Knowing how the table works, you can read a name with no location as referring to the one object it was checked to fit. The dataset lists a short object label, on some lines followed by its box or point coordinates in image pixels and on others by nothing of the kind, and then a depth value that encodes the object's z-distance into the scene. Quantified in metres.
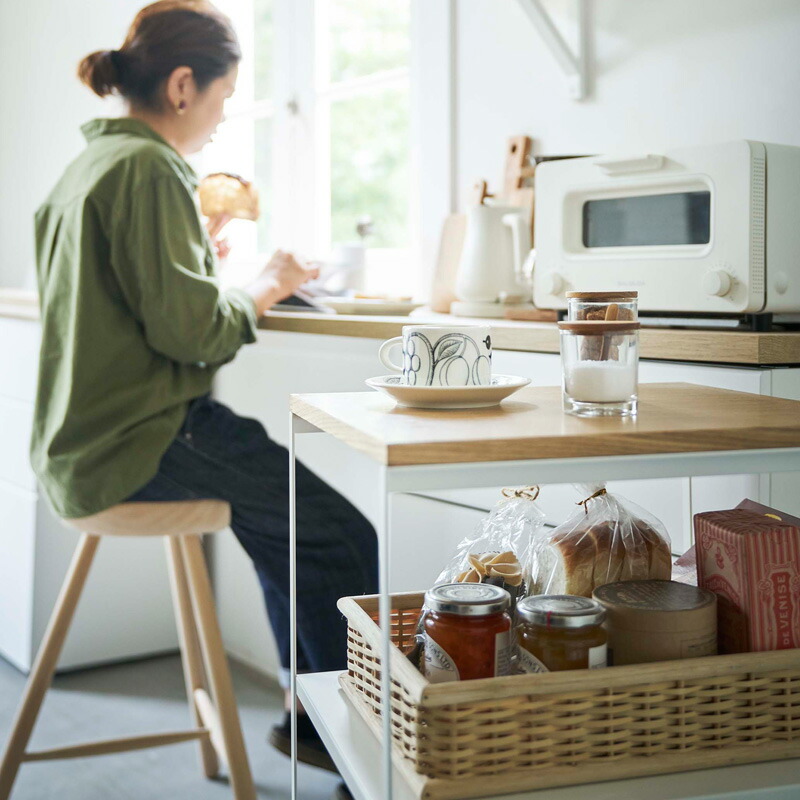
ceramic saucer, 0.85
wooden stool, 1.78
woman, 1.67
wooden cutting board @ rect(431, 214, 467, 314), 2.21
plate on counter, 2.14
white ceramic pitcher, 1.98
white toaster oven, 1.37
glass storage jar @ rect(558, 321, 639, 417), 0.84
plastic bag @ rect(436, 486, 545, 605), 0.96
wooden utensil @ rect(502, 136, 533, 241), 2.19
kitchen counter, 1.25
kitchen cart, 0.70
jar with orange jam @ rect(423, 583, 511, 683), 0.82
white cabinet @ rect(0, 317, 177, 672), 2.60
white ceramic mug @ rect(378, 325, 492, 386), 0.87
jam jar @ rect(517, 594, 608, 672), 0.80
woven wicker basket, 0.77
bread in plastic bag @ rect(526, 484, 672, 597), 0.92
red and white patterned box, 0.85
